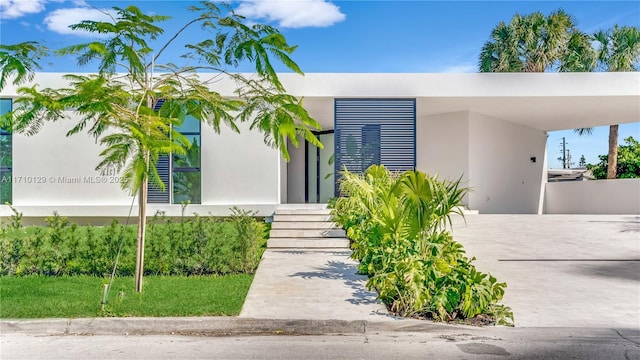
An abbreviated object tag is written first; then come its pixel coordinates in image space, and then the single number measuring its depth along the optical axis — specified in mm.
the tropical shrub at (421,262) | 5977
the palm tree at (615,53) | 22109
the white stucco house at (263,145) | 13688
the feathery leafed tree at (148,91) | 5844
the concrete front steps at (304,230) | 11039
